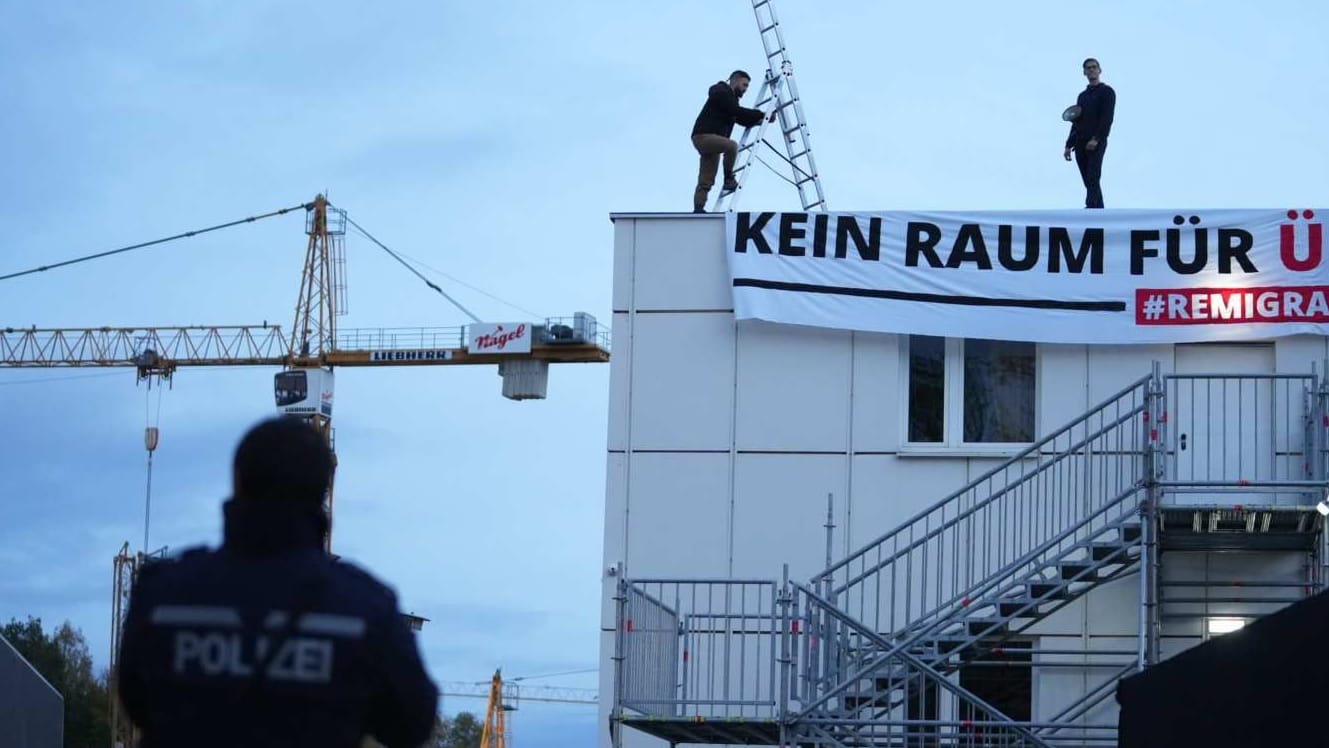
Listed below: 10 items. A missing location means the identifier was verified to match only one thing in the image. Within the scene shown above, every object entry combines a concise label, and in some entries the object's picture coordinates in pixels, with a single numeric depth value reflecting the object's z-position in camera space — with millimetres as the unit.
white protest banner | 18250
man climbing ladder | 20016
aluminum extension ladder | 25219
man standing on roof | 19516
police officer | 4004
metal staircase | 15938
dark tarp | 7945
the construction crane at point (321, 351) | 115125
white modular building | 16250
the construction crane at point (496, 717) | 59688
